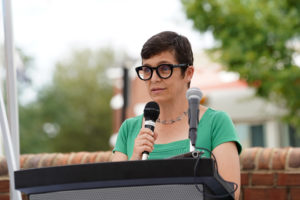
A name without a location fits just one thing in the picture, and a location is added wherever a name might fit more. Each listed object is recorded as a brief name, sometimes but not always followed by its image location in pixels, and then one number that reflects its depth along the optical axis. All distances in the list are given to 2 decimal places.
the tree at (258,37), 19.89
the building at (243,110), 35.31
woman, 4.03
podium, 2.82
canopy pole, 5.00
